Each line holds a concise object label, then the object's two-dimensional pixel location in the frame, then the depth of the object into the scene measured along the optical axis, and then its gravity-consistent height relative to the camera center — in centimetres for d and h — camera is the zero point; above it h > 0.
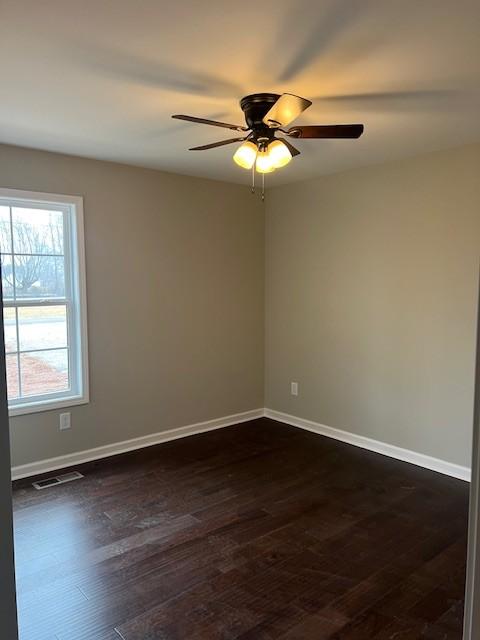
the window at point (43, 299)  341 -9
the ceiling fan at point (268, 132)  221 +77
